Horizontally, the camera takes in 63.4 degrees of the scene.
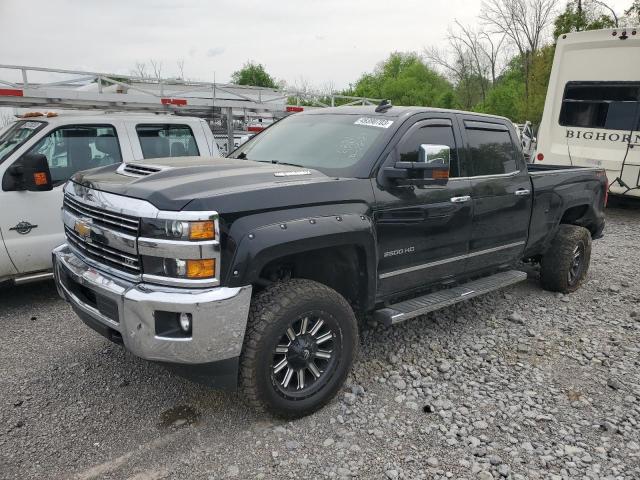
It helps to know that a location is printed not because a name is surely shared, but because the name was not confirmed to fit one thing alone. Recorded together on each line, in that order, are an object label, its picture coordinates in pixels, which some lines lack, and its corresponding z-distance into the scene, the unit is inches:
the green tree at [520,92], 1136.2
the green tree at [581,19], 1055.6
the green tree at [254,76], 2063.2
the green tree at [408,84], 2196.1
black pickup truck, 106.9
